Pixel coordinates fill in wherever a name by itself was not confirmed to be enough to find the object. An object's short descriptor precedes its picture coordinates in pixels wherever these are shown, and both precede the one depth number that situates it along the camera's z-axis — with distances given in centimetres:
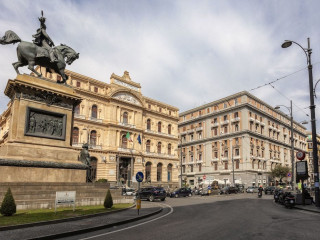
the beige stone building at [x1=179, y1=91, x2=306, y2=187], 6128
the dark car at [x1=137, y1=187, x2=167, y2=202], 2698
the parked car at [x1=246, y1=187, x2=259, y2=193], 4929
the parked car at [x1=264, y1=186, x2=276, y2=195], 4425
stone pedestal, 1463
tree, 6272
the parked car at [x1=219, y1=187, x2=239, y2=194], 4230
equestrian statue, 1667
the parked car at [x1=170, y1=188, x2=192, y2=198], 3591
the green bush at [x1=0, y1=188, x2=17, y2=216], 1098
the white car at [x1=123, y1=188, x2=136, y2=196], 3528
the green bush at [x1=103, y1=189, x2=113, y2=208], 1424
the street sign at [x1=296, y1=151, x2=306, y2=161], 1969
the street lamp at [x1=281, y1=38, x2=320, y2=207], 1716
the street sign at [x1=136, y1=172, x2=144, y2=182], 1541
